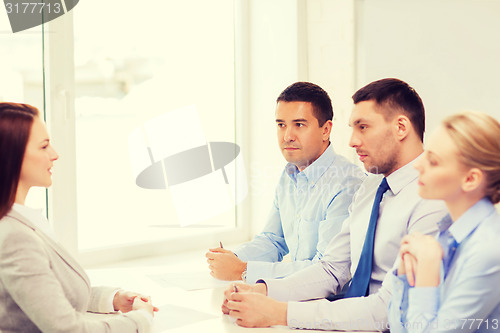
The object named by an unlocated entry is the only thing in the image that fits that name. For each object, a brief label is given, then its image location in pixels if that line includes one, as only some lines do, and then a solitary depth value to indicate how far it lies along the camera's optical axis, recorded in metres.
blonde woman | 1.96
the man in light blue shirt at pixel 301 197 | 2.62
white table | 2.33
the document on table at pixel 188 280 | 2.68
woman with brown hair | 2.00
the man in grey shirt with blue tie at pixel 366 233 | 2.25
